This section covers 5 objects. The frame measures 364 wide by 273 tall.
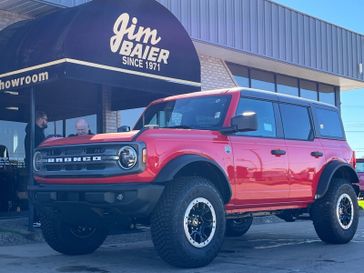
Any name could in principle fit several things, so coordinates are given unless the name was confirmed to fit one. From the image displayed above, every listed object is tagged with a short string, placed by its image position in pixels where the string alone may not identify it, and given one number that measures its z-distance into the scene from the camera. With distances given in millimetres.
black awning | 8875
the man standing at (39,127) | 9402
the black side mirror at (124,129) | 7019
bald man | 7264
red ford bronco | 5832
